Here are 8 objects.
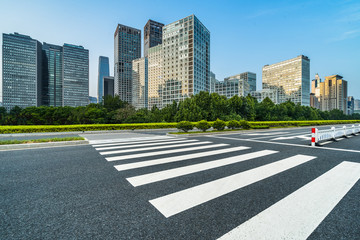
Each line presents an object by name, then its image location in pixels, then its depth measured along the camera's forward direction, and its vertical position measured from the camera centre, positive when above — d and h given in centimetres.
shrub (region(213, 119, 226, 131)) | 1695 -73
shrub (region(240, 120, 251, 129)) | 1988 -74
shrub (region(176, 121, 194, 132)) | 1590 -74
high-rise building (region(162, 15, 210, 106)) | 10050 +3879
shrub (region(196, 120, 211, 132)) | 1618 -70
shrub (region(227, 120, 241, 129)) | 1884 -71
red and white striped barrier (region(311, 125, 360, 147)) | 893 -103
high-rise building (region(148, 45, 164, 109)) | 12138 +3195
